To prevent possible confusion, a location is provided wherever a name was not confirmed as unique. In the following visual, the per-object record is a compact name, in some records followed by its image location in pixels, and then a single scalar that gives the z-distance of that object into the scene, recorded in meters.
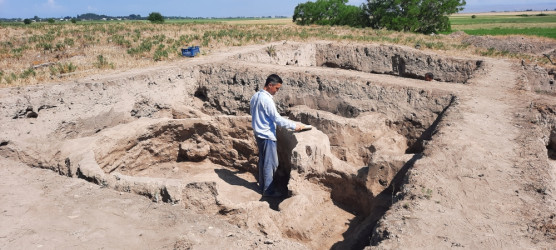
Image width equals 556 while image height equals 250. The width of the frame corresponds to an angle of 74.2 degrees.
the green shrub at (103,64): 10.65
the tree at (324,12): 42.33
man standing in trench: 6.04
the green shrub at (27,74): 8.99
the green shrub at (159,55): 12.59
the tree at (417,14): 32.81
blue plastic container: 12.94
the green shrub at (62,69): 9.82
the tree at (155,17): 52.77
